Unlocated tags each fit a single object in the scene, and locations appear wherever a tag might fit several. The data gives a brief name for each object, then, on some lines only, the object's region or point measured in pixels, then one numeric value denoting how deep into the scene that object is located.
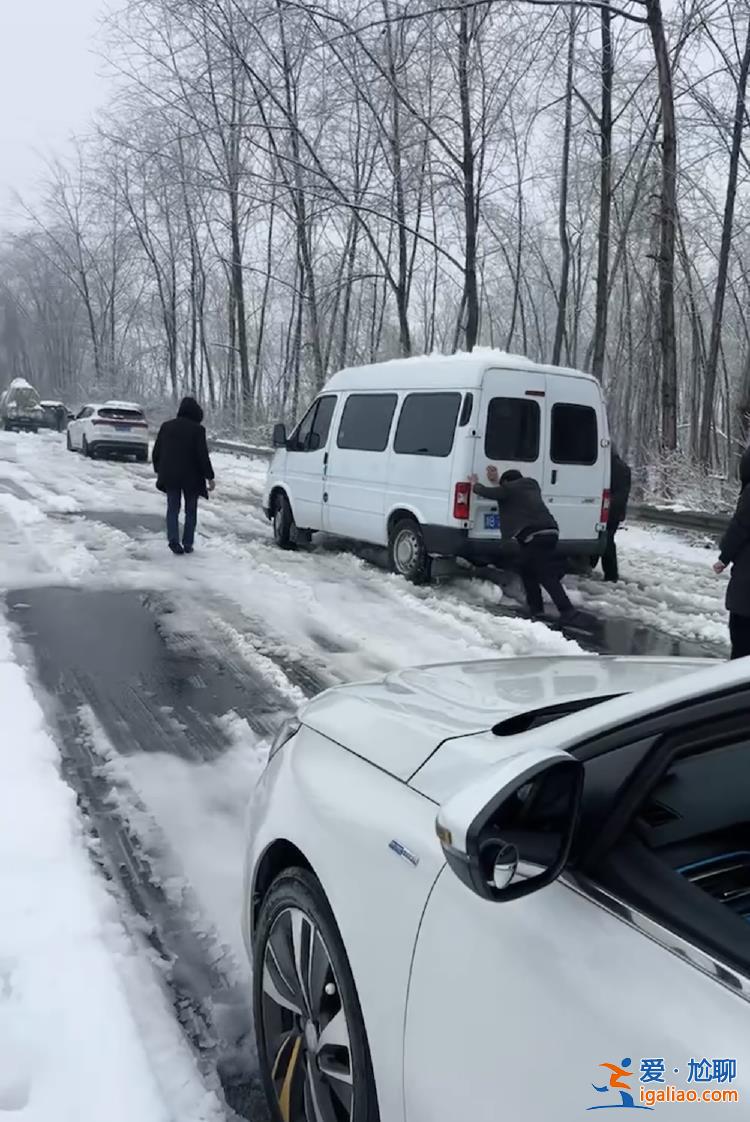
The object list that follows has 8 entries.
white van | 9.24
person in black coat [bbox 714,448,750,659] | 5.90
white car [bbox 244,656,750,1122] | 1.38
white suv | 26.34
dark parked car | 40.19
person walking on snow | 11.15
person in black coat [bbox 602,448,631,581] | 10.50
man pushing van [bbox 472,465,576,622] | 8.48
